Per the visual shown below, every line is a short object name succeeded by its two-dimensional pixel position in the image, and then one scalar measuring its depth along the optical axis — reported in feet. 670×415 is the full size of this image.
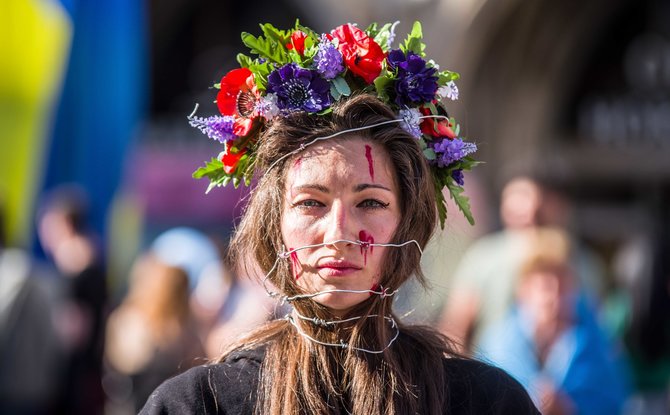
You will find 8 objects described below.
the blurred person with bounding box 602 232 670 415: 41.83
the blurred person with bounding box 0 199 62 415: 40.88
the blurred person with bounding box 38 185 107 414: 43.32
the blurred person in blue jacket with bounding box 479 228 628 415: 31.83
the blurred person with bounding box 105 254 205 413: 36.86
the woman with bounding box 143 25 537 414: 15.94
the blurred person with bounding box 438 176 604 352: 35.70
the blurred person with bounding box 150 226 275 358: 36.55
